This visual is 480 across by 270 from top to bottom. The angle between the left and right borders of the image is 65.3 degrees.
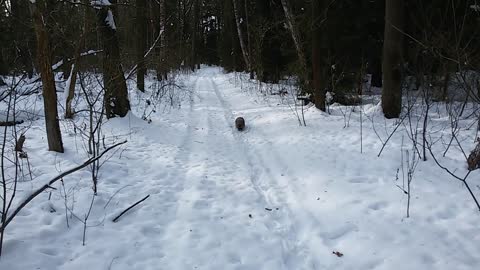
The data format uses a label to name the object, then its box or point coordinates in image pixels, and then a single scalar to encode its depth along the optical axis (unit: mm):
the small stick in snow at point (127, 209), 3979
